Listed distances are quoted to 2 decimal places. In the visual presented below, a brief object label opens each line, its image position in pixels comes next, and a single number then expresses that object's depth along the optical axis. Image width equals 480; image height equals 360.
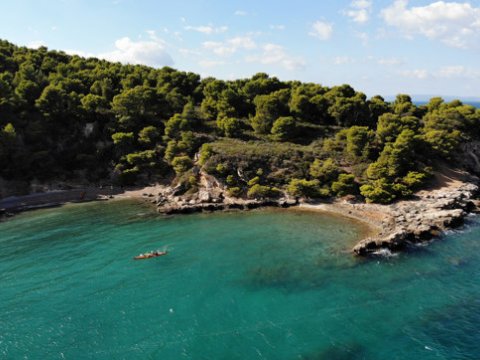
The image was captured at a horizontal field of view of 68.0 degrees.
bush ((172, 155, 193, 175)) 84.31
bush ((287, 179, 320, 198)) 74.62
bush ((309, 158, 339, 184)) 77.06
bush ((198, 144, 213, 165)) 82.88
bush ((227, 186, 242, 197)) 76.06
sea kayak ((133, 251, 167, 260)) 50.81
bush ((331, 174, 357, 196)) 73.69
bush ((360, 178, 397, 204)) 69.38
